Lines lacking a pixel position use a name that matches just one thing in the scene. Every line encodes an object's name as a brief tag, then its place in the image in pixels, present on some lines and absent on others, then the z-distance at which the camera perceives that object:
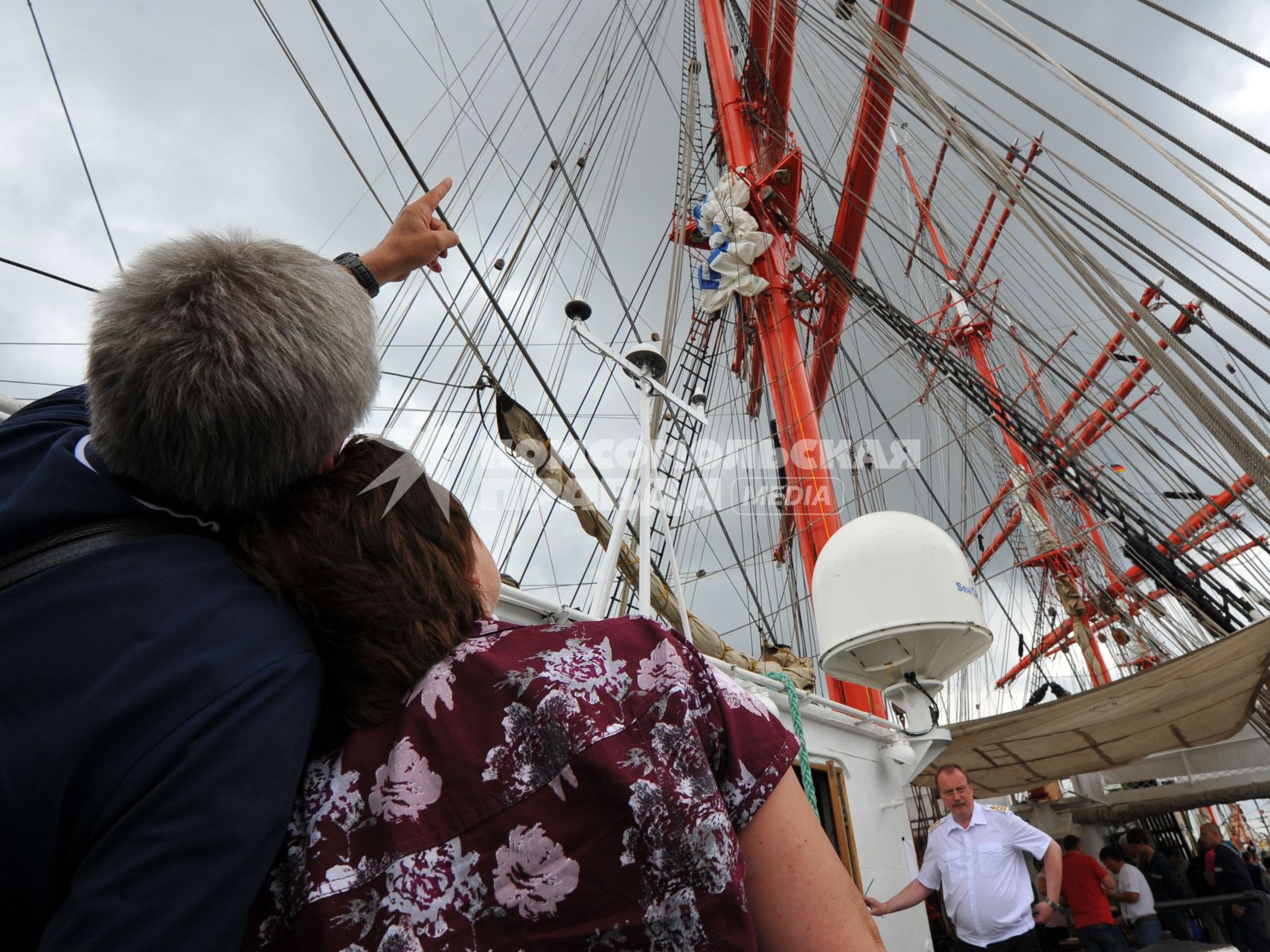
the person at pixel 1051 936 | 7.37
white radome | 4.10
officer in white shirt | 3.20
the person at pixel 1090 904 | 5.04
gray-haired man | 0.49
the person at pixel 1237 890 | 6.48
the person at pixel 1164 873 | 7.41
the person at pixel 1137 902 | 5.81
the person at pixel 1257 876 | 8.25
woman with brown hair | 0.55
